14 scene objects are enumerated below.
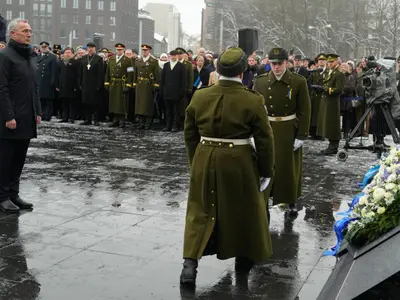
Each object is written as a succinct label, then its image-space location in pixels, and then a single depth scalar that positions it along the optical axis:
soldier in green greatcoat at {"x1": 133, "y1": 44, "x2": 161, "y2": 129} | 16.94
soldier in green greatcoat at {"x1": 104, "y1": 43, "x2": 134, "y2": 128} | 17.06
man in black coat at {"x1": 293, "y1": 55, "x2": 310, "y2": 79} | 16.48
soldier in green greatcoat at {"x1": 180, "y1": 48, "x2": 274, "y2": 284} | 4.97
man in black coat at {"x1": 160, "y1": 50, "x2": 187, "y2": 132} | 16.42
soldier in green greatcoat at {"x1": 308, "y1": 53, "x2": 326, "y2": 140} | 15.52
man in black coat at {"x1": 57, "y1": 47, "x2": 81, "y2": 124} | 17.78
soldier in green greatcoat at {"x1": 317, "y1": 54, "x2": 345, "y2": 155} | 12.97
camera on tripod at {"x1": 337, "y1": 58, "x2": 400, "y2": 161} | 11.37
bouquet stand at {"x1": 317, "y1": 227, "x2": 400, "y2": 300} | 3.34
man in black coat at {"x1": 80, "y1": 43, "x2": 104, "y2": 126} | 17.31
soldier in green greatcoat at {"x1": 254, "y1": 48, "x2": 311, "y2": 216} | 6.97
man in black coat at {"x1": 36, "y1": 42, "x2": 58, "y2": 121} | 18.14
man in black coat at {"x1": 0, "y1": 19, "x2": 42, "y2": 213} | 6.99
